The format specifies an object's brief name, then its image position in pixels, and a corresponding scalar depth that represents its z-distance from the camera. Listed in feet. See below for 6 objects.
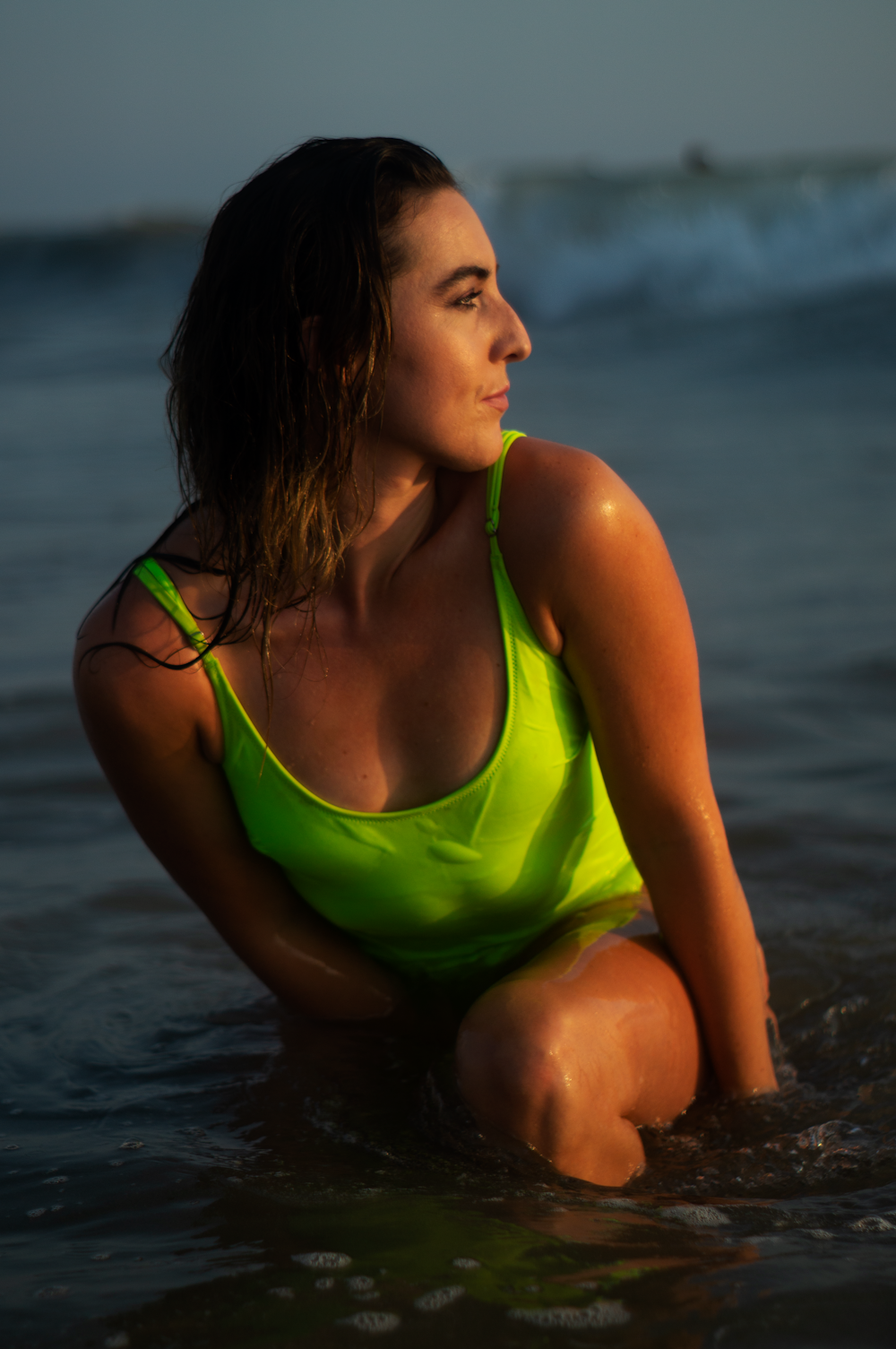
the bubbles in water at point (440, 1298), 6.32
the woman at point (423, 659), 6.89
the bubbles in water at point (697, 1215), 6.64
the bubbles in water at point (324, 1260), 6.45
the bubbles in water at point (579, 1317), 6.27
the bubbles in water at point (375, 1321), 6.27
